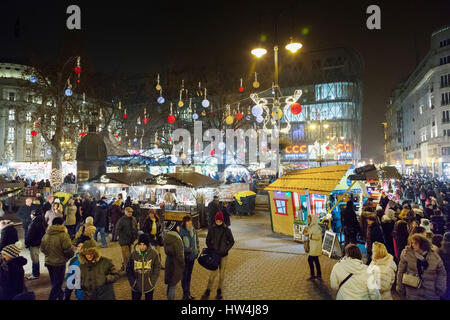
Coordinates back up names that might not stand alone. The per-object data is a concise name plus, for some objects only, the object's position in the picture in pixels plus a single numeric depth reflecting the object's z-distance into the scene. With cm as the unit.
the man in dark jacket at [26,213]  900
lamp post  934
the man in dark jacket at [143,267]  451
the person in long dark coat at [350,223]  853
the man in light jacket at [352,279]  369
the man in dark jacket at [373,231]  695
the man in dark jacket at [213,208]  1056
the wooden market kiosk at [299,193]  970
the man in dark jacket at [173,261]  503
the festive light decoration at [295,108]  1133
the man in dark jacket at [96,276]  409
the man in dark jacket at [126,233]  716
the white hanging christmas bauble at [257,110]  1326
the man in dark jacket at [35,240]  671
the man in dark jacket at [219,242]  568
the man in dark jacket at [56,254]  525
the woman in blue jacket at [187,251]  562
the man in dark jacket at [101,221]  977
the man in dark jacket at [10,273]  450
